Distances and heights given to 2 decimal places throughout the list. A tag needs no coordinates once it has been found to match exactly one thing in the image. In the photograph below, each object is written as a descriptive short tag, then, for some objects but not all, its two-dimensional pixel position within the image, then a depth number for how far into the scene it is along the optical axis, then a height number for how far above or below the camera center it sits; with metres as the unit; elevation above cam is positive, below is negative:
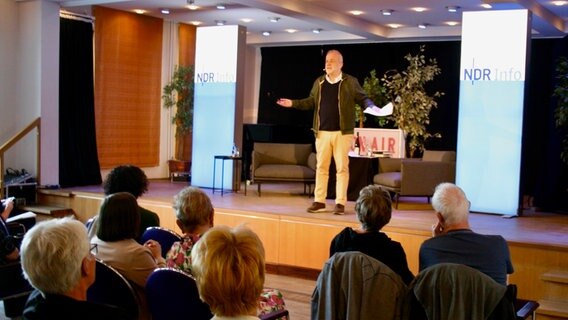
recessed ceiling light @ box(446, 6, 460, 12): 9.62 +1.58
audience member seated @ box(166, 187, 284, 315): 3.61 -0.59
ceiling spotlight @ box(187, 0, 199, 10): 10.05 +1.61
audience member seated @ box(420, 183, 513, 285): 3.90 -0.70
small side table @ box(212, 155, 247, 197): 9.46 -0.62
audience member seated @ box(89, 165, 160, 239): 4.82 -0.48
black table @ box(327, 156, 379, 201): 9.06 -0.70
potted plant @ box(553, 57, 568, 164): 8.59 +0.33
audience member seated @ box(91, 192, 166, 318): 3.61 -0.67
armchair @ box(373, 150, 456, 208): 8.62 -0.67
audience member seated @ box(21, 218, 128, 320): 2.42 -0.55
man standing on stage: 7.64 +0.00
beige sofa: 9.27 -0.61
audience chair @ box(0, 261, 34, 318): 4.57 -1.12
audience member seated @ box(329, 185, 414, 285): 3.76 -0.63
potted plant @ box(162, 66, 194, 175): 11.66 +0.25
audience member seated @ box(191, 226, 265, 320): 2.14 -0.47
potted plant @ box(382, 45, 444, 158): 11.27 +0.36
